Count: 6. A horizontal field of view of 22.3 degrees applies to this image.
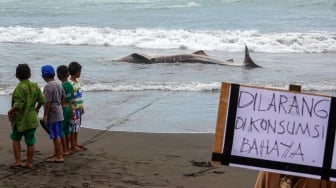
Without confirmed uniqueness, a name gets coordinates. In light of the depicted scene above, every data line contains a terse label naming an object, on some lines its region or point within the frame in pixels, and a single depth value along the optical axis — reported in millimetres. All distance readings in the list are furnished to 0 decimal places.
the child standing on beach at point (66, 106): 10694
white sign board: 4773
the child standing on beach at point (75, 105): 10925
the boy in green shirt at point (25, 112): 9652
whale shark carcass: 24995
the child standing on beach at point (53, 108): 10114
